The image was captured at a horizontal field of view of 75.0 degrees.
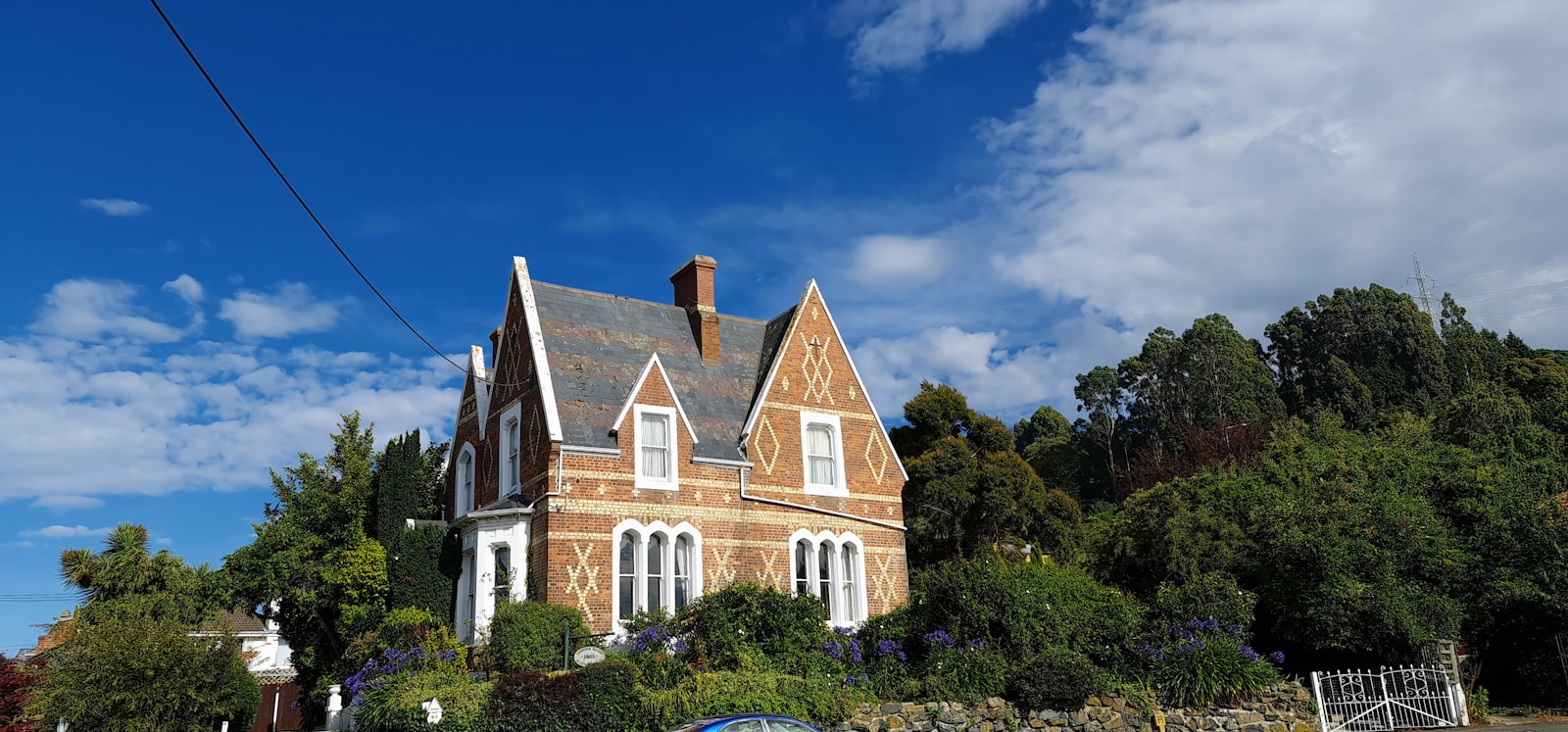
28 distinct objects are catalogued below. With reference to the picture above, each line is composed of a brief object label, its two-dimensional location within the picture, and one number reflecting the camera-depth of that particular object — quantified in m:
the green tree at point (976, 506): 38.69
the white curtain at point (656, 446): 25.92
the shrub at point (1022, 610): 21.92
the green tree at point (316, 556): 27.03
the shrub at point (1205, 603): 22.80
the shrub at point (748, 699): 18.23
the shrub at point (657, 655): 20.06
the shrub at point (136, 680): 22.19
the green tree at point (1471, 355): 67.19
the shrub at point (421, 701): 17.94
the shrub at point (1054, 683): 20.31
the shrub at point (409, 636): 21.28
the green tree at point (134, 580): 31.97
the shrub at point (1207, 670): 21.31
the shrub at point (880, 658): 21.00
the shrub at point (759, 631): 20.70
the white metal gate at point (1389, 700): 21.80
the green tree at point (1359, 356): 66.31
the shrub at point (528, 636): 21.12
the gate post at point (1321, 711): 21.16
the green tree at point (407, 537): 25.30
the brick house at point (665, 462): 24.55
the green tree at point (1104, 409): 80.06
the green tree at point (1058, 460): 76.94
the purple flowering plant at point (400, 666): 19.81
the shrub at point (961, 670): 20.44
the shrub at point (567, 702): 17.81
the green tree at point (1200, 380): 66.69
